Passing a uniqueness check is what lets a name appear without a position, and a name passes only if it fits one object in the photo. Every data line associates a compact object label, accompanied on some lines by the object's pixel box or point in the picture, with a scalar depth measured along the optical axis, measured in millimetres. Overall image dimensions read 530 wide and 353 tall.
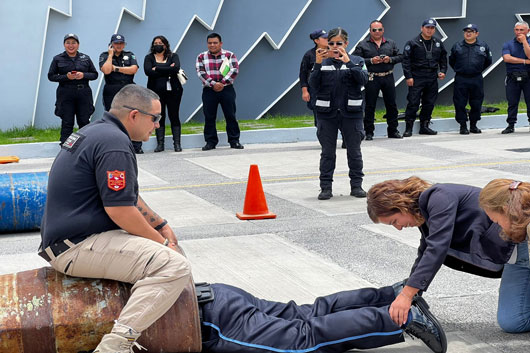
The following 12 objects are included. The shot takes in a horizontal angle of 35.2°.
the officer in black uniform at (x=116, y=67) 13727
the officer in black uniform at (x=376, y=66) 14914
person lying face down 4438
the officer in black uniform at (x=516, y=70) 15172
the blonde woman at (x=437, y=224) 4430
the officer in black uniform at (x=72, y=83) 13391
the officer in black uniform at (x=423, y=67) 15195
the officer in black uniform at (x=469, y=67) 15344
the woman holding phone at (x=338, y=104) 9297
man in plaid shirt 14055
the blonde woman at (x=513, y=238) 4156
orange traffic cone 8406
